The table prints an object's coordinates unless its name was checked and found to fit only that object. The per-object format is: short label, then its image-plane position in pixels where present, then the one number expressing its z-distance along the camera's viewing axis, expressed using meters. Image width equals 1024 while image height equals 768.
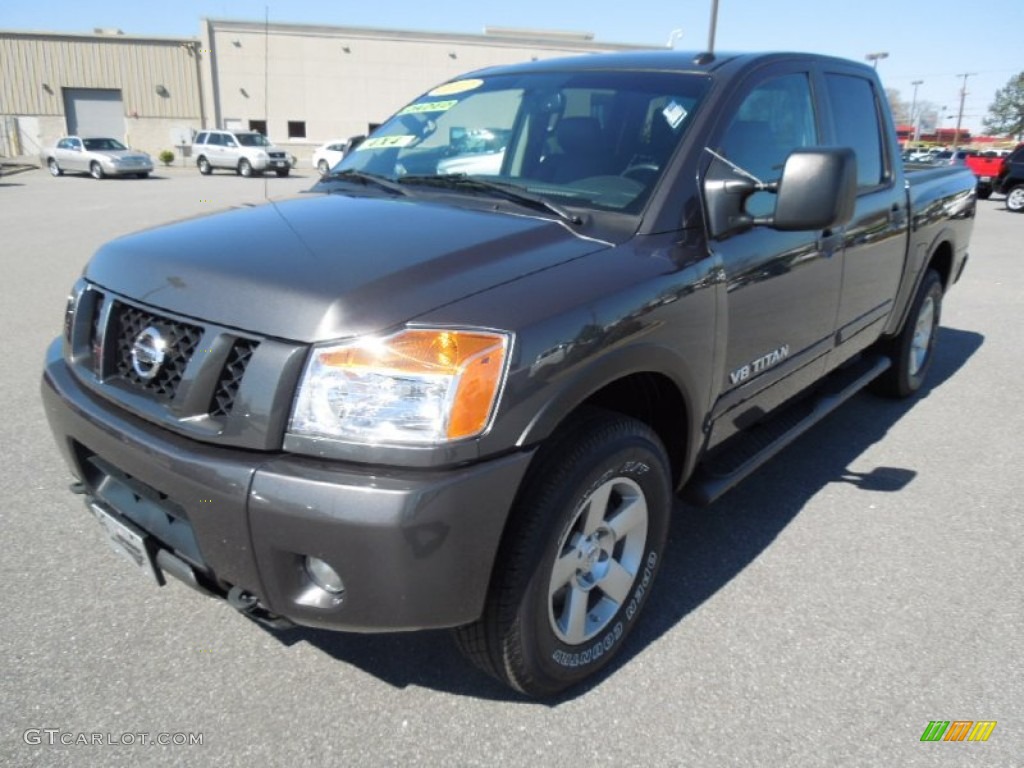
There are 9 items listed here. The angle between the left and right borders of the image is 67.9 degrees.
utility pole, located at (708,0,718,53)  18.64
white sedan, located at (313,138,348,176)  25.93
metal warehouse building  45.62
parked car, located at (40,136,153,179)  28.73
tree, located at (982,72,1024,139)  81.19
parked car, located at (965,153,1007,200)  25.14
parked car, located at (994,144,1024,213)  19.88
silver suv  31.50
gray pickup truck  1.77
